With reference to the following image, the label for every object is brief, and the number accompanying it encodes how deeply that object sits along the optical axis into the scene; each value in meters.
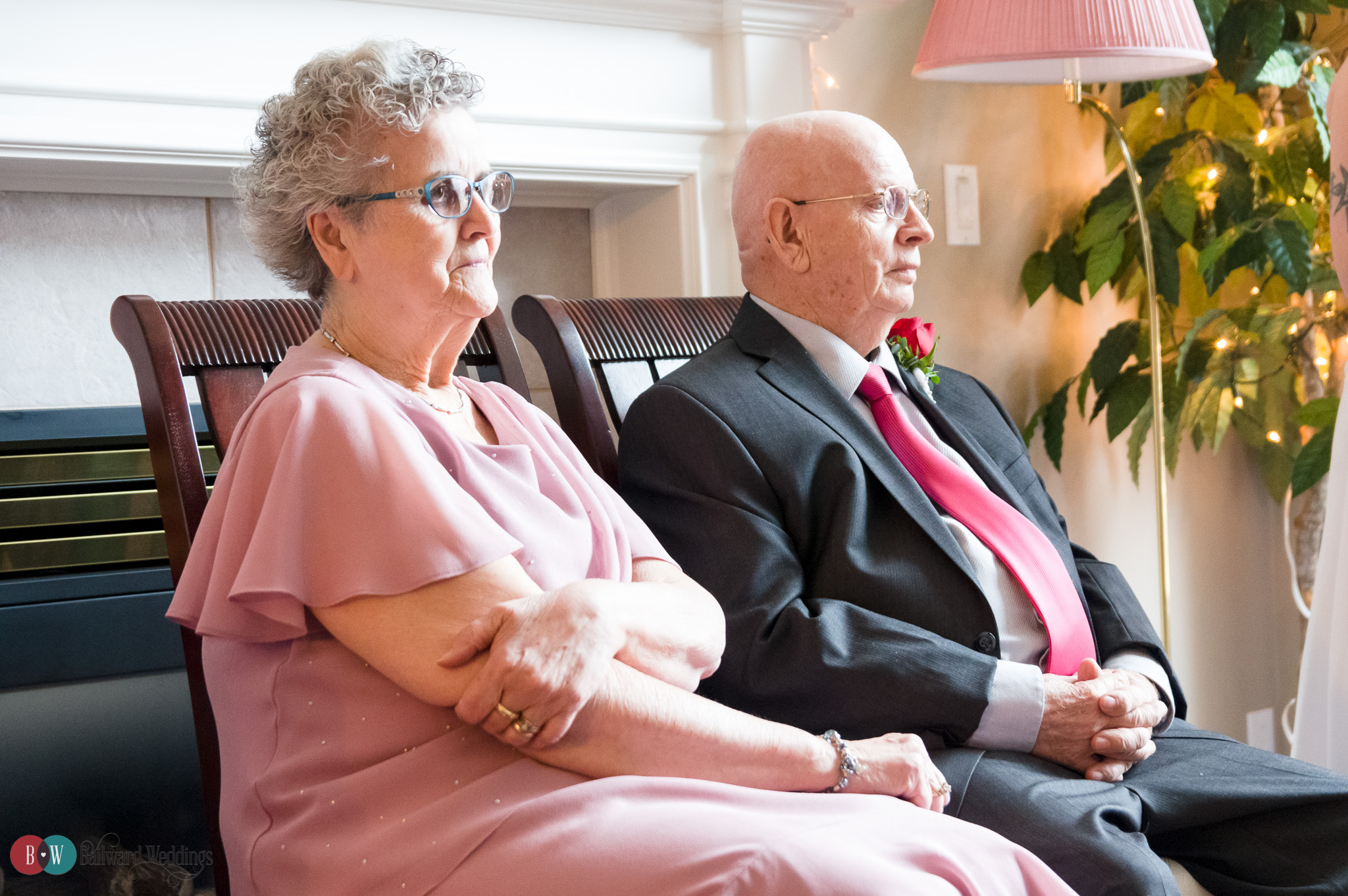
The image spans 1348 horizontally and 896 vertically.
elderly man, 1.27
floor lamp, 1.88
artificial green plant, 2.27
